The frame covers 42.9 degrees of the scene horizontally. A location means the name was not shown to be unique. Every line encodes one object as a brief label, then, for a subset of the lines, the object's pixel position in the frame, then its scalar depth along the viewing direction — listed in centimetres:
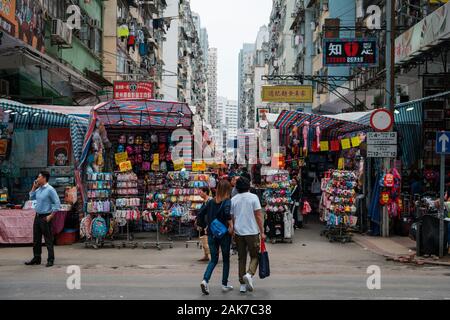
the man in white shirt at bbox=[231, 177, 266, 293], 884
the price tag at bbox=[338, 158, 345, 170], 2051
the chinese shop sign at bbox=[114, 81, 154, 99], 2485
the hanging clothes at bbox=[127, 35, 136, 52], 3697
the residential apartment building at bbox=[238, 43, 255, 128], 11748
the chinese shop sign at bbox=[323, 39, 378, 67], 1895
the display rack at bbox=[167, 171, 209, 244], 1492
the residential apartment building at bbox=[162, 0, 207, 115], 6627
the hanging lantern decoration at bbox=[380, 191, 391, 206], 1605
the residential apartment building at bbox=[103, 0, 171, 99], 3322
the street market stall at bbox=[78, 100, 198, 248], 1463
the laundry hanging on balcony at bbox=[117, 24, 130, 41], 3356
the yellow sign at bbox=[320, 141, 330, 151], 2116
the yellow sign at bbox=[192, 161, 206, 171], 1577
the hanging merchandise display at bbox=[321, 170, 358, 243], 1570
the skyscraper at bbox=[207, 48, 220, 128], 18745
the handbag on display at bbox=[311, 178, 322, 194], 2316
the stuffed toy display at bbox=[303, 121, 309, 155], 2092
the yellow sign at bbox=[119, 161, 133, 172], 1495
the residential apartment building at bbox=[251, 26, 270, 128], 10470
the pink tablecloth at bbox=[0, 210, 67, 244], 1445
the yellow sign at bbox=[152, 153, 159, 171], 1853
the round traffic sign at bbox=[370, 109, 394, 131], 1551
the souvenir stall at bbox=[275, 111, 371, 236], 1889
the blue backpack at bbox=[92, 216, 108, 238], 1431
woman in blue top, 882
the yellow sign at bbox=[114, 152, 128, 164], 1552
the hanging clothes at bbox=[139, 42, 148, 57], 4319
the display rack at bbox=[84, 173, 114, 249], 1437
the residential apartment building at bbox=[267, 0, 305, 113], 5751
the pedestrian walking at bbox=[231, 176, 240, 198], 1479
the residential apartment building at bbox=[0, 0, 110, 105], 1669
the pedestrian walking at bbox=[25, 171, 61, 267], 1162
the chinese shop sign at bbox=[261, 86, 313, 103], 2988
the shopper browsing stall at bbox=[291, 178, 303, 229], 1814
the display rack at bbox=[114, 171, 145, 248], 1449
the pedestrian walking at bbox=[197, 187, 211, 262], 1243
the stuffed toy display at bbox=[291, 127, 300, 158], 2193
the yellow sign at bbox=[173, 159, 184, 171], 1699
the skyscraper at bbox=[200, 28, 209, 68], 18735
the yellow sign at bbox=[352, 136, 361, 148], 1789
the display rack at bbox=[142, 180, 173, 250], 1470
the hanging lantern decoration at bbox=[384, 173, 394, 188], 1581
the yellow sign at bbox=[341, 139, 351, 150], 1864
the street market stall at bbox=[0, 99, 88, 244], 1560
